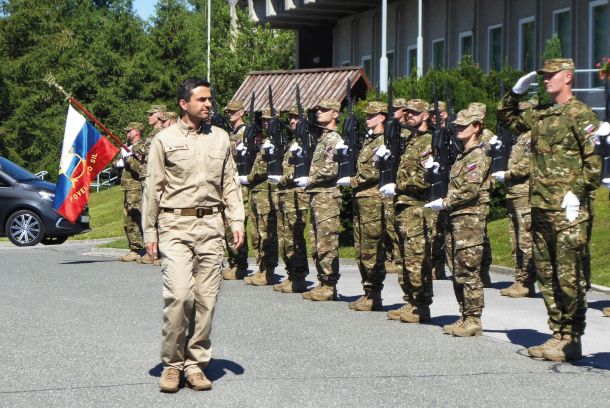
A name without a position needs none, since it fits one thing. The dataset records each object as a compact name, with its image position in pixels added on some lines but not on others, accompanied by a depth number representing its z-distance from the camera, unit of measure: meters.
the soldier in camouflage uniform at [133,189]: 19.50
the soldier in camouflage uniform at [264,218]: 15.92
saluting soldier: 9.69
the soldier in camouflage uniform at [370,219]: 12.98
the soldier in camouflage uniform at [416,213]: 11.93
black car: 24.56
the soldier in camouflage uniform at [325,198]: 13.60
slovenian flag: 20.77
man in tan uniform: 8.68
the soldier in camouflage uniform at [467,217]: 11.00
